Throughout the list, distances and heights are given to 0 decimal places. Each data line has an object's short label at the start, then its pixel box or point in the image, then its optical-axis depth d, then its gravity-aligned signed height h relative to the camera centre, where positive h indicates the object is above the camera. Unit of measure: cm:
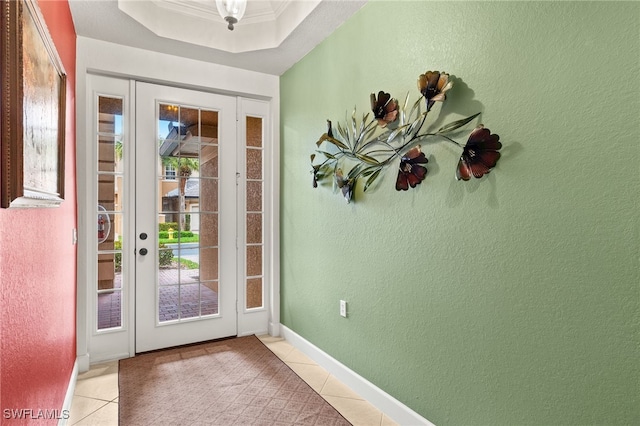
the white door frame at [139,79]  269 +100
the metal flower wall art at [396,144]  157 +40
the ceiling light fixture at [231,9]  185 +107
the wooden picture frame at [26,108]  94 +32
